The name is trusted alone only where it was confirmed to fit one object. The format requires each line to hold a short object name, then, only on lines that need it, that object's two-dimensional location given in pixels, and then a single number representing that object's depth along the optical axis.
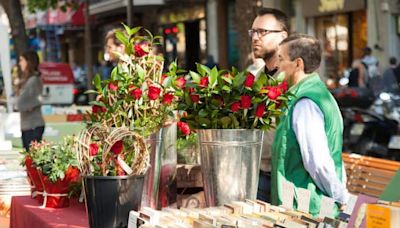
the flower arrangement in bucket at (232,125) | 5.13
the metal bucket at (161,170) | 5.43
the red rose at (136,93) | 5.45
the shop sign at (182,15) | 39.66
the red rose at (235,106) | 5.15
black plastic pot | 4.98
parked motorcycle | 15.53
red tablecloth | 5.80
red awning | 43.21
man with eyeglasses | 6.23
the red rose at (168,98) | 5.48
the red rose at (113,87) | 5.59
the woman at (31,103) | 12.78
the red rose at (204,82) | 5.23
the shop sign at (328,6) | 28.27
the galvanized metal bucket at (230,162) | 5.11
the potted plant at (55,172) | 6.38
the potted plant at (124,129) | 5.00
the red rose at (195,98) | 5.29
